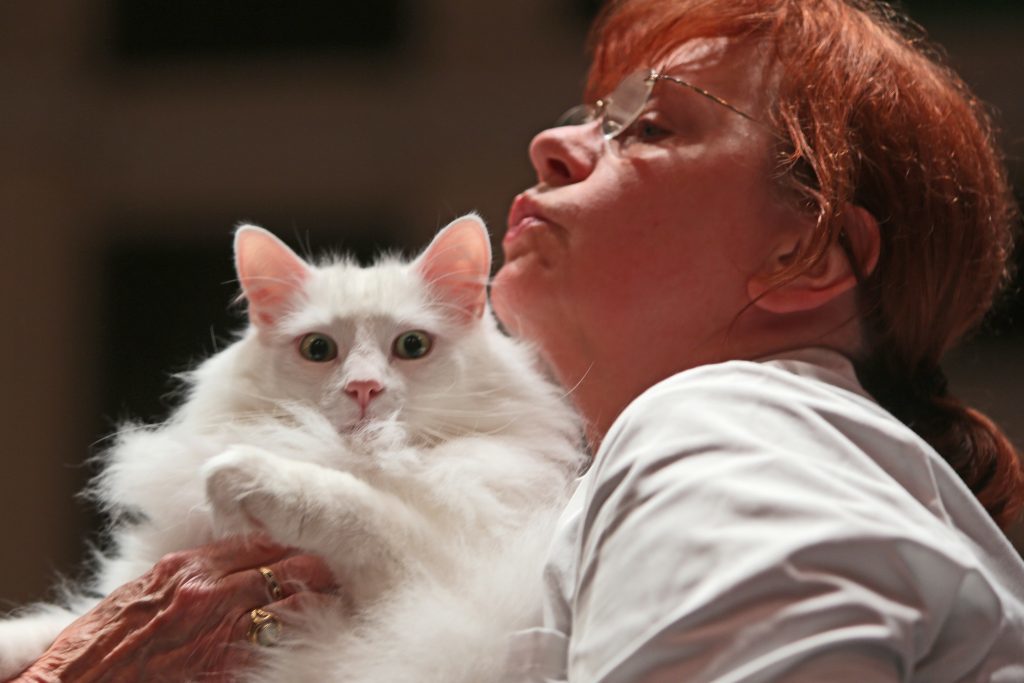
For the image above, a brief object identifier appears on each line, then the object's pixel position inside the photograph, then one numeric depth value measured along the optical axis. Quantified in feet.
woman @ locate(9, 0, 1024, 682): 7.12
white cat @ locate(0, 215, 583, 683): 7.36
